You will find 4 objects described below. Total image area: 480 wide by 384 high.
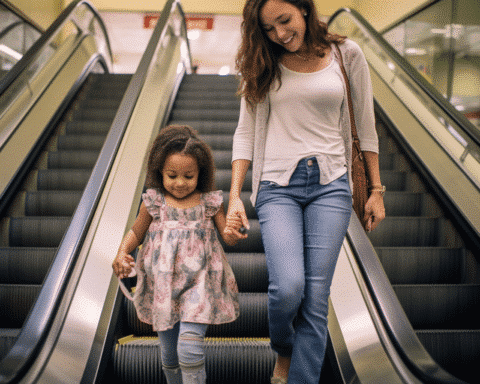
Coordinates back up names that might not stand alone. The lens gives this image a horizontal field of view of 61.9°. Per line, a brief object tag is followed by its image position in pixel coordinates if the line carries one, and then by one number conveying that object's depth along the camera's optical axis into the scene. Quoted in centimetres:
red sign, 1117
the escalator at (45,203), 244
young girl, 154
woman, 142
